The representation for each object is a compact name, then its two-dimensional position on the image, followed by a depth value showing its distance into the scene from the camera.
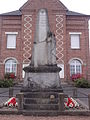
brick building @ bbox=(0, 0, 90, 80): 21.22
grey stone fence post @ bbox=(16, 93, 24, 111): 6.38
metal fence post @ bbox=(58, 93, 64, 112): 6.34
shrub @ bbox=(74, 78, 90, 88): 17.19
